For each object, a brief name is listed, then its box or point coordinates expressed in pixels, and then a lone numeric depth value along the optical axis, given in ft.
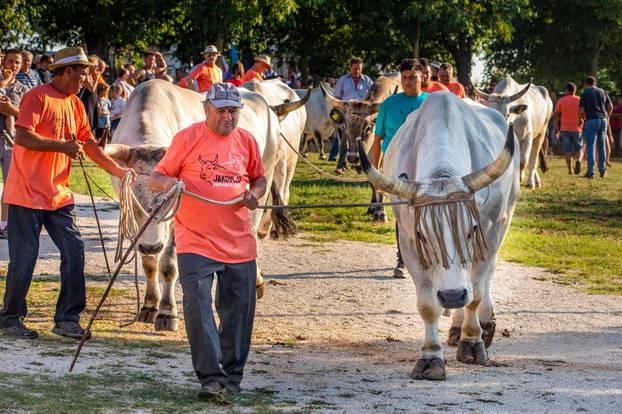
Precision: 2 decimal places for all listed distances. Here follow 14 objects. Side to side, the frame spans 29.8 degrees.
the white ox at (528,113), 67.82
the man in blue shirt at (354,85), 72.91
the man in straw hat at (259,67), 62.14
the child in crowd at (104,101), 74.49
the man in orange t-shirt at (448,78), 58.54
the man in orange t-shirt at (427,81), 44.30
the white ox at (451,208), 24.47
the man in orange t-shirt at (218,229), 22.81
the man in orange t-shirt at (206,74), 55.16
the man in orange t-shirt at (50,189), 27.89
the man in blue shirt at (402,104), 35.96
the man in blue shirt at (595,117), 89.25
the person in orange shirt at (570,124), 94.07
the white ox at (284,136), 45.19
